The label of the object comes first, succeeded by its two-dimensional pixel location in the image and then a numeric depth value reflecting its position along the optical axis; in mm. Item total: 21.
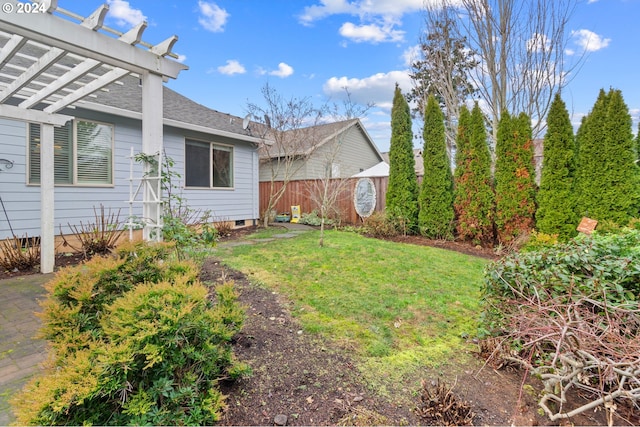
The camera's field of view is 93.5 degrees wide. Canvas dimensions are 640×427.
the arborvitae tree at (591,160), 6383
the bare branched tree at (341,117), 10312
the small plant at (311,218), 11005
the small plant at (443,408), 1727
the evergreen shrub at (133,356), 1403
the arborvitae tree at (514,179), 7094
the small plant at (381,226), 8578
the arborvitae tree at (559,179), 6637
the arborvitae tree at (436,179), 8125
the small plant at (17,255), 4875
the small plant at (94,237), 5695
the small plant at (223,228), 8247
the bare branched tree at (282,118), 10023
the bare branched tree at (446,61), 9719
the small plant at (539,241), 4184
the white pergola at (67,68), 2555
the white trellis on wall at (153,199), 3287
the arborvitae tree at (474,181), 7551
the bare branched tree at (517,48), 8672
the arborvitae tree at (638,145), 6511
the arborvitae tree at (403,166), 8727
